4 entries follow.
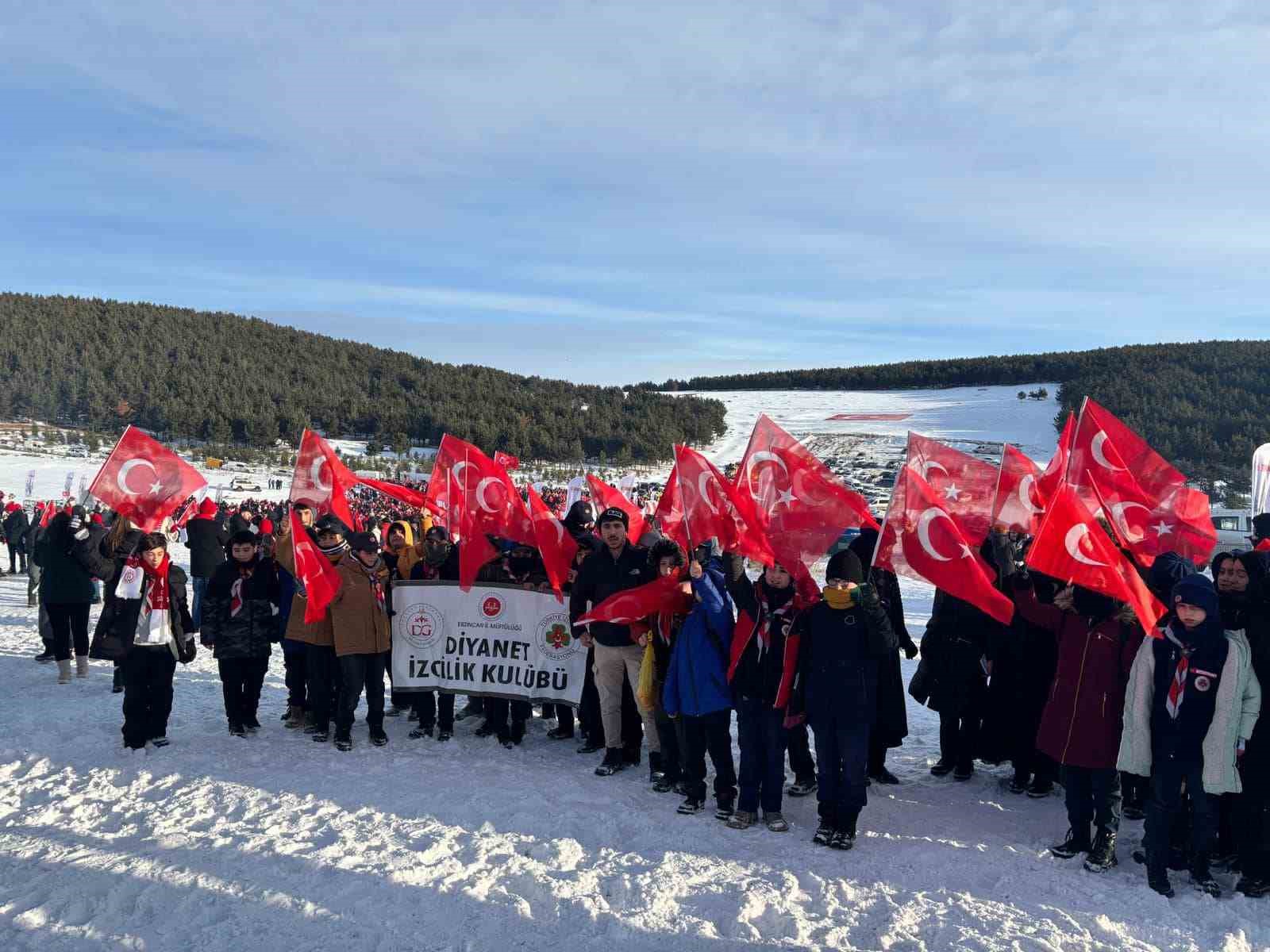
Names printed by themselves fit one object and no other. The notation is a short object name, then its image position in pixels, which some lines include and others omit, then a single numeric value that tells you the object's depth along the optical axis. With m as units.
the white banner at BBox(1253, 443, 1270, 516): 9.05
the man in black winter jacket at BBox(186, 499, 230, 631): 9.95
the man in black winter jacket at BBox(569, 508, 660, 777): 6.20
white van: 20.66
